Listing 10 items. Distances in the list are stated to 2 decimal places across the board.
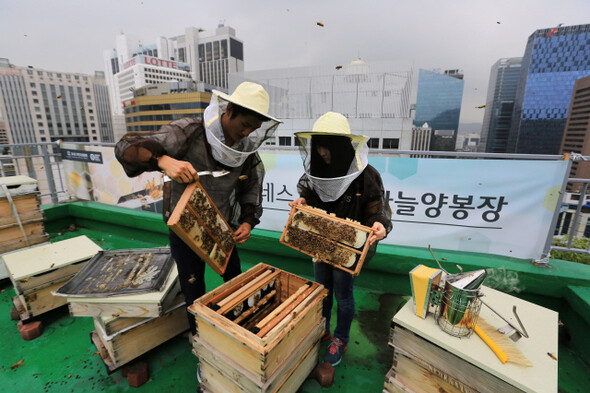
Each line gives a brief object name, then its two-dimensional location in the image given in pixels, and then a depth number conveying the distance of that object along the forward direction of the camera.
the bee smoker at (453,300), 1.42
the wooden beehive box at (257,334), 1.44
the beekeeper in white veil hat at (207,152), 1.52
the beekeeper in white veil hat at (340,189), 1.82
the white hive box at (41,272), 2.44
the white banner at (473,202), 2.88
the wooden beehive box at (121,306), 1.94
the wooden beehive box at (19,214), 3.08
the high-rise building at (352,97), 30.36
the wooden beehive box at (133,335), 1.97
